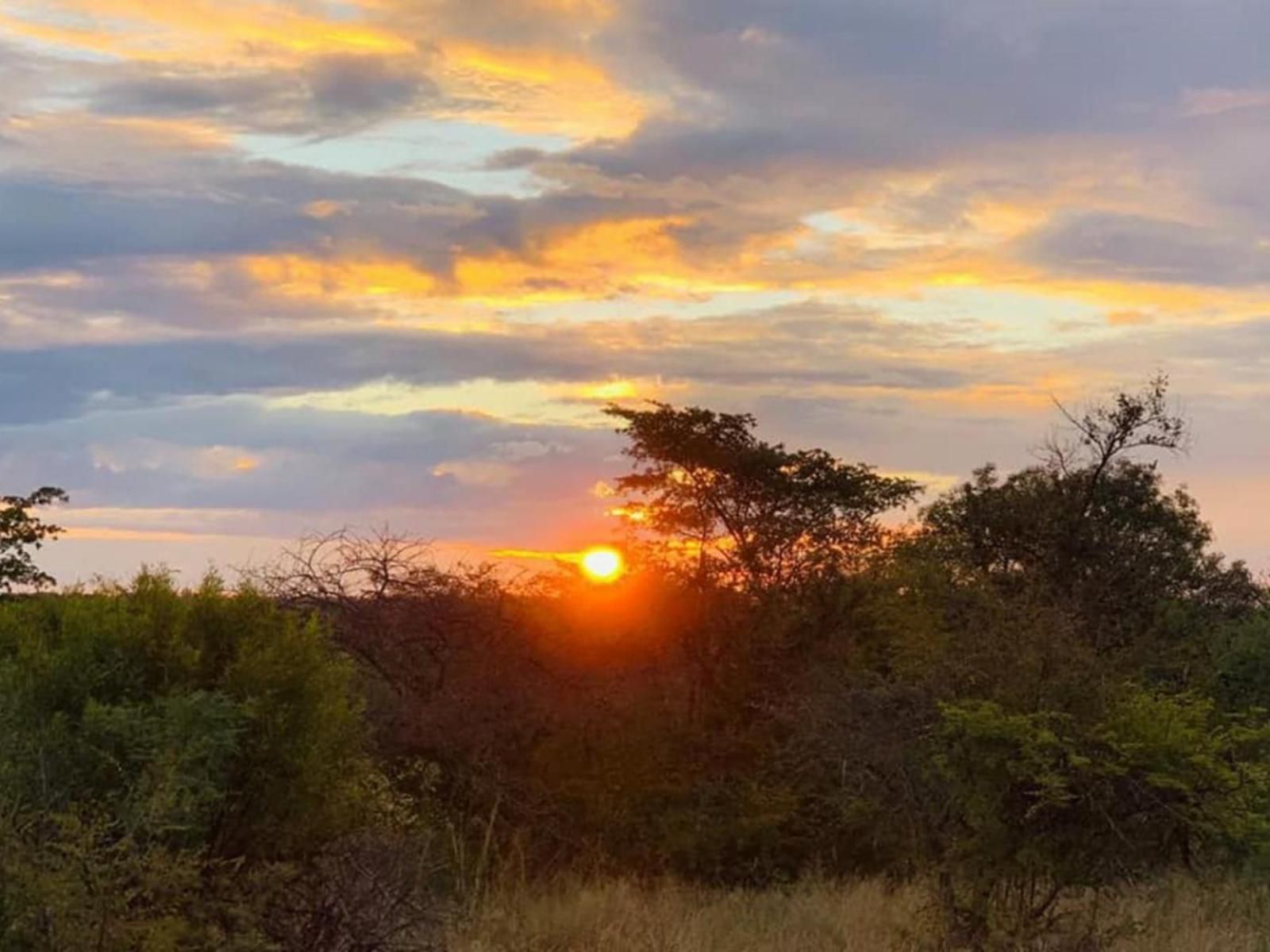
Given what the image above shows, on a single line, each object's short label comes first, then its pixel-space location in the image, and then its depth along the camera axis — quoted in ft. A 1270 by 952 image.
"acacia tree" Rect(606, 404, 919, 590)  67.87
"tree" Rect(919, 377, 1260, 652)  72.33
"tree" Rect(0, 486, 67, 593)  83.30
